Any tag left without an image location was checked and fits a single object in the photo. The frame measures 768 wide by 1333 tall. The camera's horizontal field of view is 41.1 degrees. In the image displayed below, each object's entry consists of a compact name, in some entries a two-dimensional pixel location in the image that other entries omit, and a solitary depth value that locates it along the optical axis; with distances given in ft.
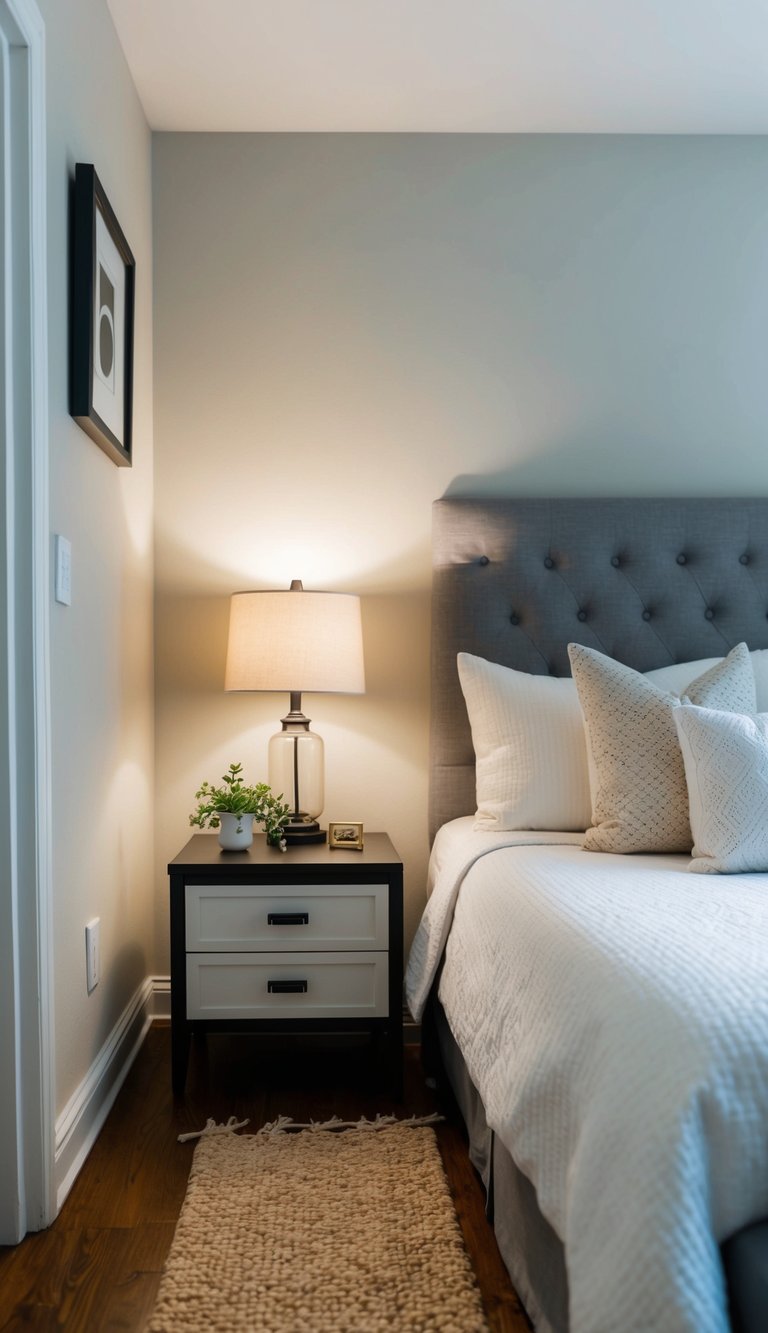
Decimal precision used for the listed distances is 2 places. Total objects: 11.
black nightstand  7.70
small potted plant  8.14
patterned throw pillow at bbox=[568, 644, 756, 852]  7.06
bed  3.41
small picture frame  8.29
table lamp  8.25
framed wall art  6.54
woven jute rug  4.98
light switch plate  6.16
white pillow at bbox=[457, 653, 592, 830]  7.97
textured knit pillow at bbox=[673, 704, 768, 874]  6.25
